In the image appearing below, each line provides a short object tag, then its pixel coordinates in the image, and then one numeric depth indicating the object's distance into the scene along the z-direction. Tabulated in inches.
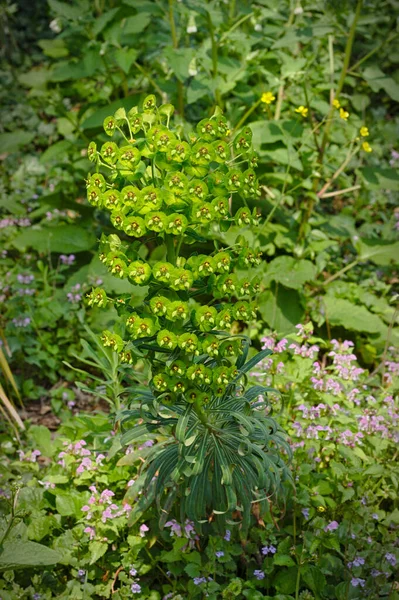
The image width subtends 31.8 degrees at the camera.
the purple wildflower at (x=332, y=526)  81.3
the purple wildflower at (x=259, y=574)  79.7
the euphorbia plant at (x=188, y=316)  67.4
